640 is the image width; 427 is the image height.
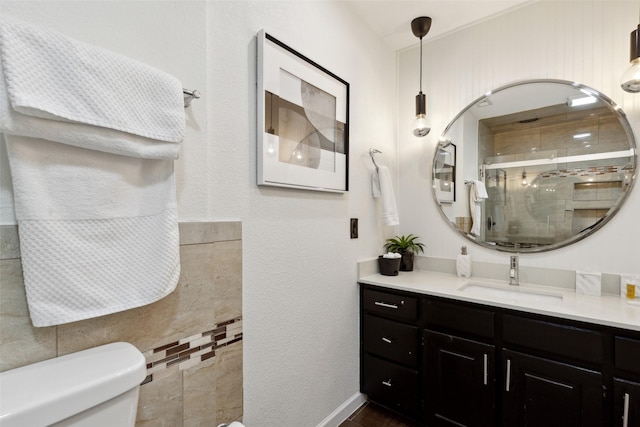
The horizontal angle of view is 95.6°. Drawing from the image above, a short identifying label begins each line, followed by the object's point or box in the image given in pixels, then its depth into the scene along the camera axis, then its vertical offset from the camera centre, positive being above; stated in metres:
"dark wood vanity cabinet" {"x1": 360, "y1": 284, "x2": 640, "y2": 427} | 1.15 -0.70
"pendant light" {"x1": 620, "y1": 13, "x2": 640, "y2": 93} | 1.26 +0.65
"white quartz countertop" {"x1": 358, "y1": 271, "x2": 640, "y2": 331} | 1.19 -0.41
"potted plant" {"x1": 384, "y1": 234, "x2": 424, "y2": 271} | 2.09 -0.24
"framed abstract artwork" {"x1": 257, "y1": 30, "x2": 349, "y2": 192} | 1.24 +0.46
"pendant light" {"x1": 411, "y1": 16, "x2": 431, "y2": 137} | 1.87 +0.77
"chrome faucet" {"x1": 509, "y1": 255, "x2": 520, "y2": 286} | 1.72 -0.33
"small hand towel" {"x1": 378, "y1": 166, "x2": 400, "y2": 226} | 1.86 +0.11
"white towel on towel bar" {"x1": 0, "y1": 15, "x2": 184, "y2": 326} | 0.65 +0.04
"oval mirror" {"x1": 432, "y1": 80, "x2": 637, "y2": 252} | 1.54 +0.30
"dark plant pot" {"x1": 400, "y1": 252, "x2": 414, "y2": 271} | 2.08 -0.33
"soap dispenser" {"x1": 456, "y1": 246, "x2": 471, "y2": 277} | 1.89 -0.31
